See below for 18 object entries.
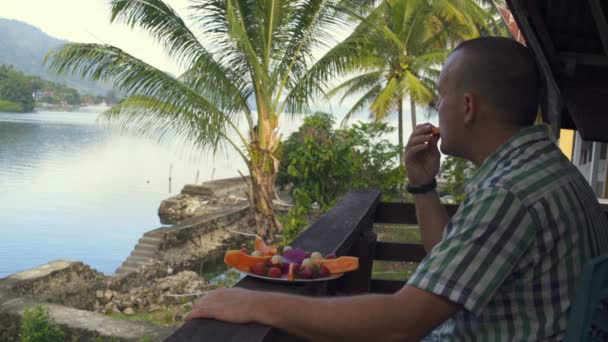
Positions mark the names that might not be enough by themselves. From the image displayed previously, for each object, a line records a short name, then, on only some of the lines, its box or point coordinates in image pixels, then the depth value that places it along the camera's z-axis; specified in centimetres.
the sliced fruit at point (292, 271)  150
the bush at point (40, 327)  776
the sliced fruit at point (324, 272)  154
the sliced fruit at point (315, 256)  161
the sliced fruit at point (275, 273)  151
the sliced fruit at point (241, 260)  155
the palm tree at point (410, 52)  1805
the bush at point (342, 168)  973
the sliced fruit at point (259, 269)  152
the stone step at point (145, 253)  1689
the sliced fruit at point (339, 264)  158
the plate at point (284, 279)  149
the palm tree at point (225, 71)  993
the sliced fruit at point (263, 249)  167
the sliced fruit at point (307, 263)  154
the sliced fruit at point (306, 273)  151
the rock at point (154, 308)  1355
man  99
